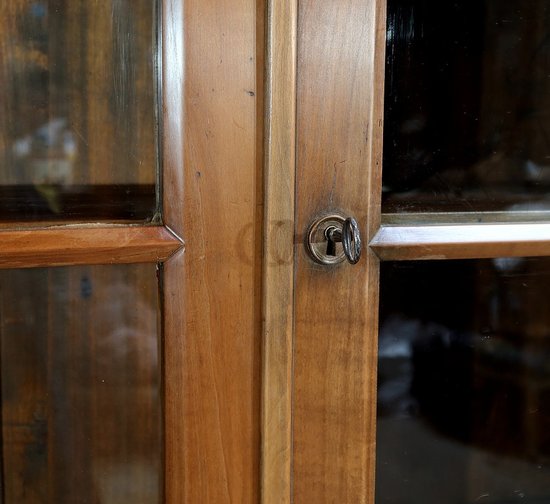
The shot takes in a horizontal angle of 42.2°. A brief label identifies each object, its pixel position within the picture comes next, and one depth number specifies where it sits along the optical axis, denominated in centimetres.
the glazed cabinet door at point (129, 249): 59
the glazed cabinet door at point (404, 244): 62
